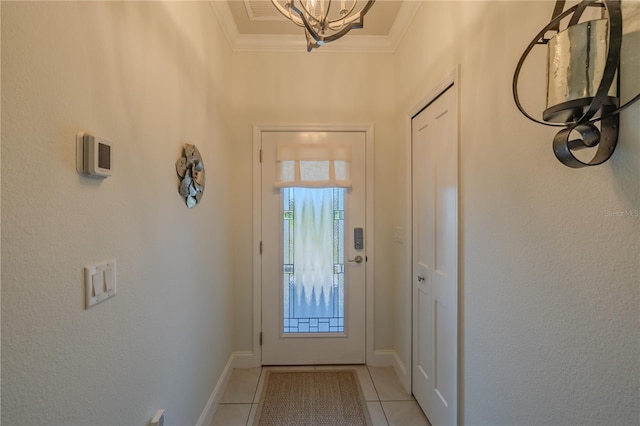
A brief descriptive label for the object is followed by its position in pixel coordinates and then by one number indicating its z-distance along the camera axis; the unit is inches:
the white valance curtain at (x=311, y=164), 88.5
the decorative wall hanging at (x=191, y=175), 53.6
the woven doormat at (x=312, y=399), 67.8
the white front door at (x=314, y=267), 90.4
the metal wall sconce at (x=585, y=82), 22.1
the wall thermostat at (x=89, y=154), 29.0
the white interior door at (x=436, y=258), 53.7
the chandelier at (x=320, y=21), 40.6
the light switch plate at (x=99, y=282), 29.9
